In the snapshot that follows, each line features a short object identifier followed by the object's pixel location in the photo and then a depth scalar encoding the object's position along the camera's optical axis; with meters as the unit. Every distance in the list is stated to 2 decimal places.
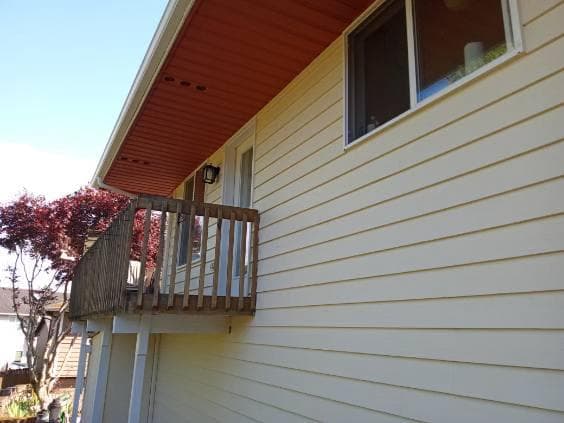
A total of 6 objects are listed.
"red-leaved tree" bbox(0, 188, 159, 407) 12.35
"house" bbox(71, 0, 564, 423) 2.01
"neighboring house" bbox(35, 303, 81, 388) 14.12
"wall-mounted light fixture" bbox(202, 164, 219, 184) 6.33
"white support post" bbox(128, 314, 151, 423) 4.07
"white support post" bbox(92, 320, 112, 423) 6.39
